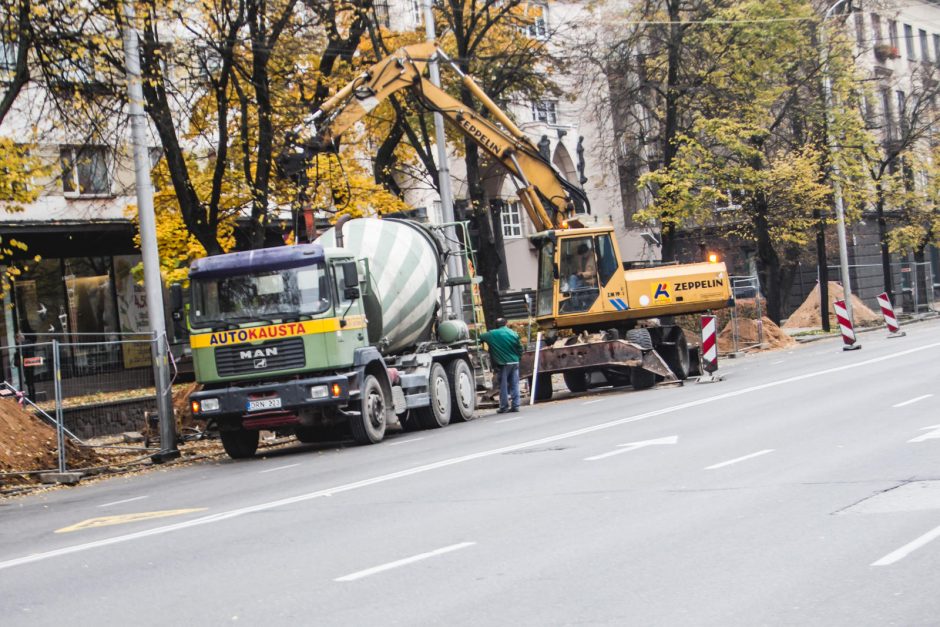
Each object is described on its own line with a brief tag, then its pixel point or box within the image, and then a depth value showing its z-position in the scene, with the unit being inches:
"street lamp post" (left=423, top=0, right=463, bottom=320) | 1156.5
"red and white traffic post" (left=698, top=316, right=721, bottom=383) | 1067.3
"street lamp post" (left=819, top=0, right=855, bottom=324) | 1680.6
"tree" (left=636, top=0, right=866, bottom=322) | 1529.3
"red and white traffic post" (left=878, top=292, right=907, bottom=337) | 1521.9
